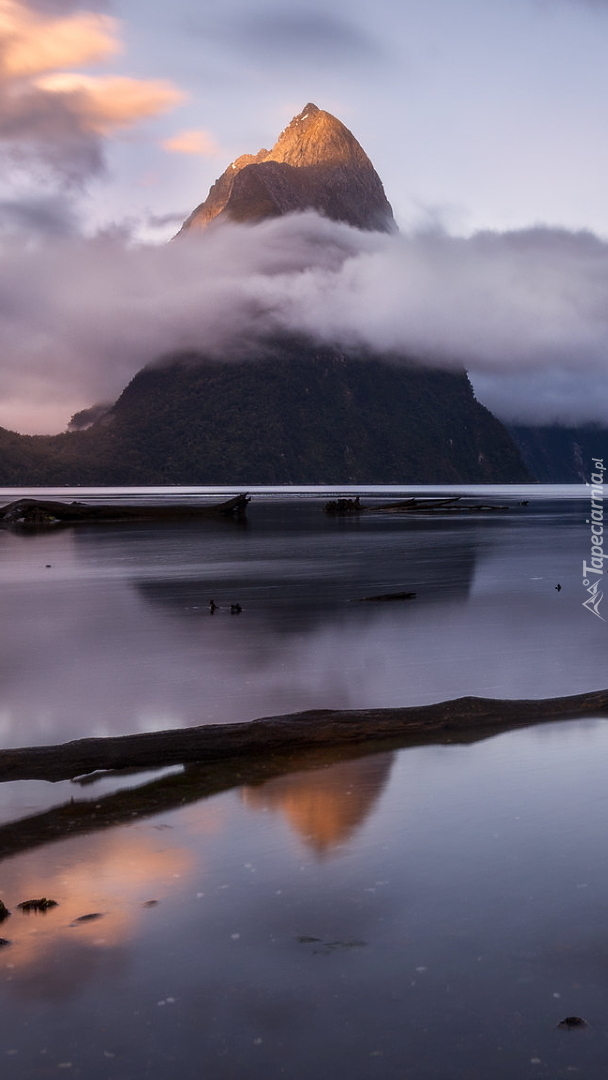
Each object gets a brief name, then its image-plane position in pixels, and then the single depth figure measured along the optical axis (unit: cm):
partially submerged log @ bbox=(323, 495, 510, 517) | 7906
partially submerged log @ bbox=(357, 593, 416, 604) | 2556
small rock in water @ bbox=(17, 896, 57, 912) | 668
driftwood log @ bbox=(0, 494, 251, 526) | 6231
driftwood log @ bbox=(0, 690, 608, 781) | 1013
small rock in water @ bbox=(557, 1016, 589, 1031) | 530
